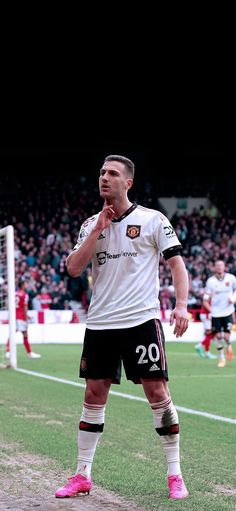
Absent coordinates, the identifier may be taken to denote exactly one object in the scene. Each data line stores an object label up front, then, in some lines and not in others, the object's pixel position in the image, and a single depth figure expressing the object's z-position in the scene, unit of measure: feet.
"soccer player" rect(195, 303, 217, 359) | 74.77
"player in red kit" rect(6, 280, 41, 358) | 73.77
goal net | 61.62
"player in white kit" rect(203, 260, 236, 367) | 67.87
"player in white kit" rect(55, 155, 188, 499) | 19.38
